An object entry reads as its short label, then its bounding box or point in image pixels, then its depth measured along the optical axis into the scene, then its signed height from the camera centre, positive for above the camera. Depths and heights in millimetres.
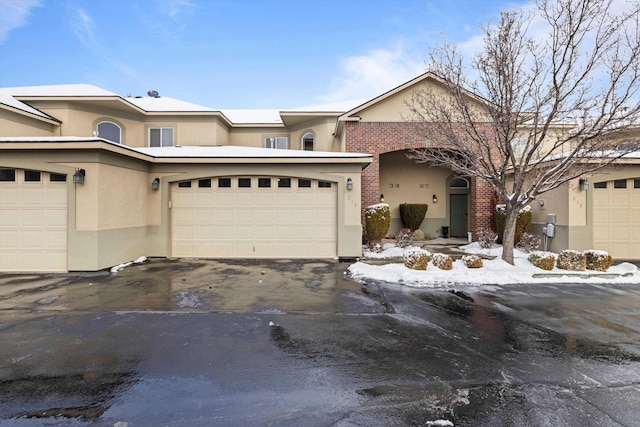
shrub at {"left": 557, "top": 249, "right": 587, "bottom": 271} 8945 -1192
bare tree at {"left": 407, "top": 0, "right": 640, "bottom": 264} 8344 +3226
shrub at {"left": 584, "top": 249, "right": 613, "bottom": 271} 8930 -1174
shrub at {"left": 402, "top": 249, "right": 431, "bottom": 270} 9023 -1185
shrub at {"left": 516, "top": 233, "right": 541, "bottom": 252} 12227 -960
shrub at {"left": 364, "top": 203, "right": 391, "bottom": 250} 12898 -277
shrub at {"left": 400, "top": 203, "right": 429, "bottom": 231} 16688 +77
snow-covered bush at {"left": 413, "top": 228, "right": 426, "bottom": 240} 16534 -933
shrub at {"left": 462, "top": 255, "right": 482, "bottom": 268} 9117 -1231
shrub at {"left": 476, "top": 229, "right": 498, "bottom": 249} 13477 -917
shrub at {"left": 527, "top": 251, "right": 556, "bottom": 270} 9023 -1179
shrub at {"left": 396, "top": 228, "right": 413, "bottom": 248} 13492 -922
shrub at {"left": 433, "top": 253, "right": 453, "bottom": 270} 9102 -1237
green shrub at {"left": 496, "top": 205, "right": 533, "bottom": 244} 13023 -241
